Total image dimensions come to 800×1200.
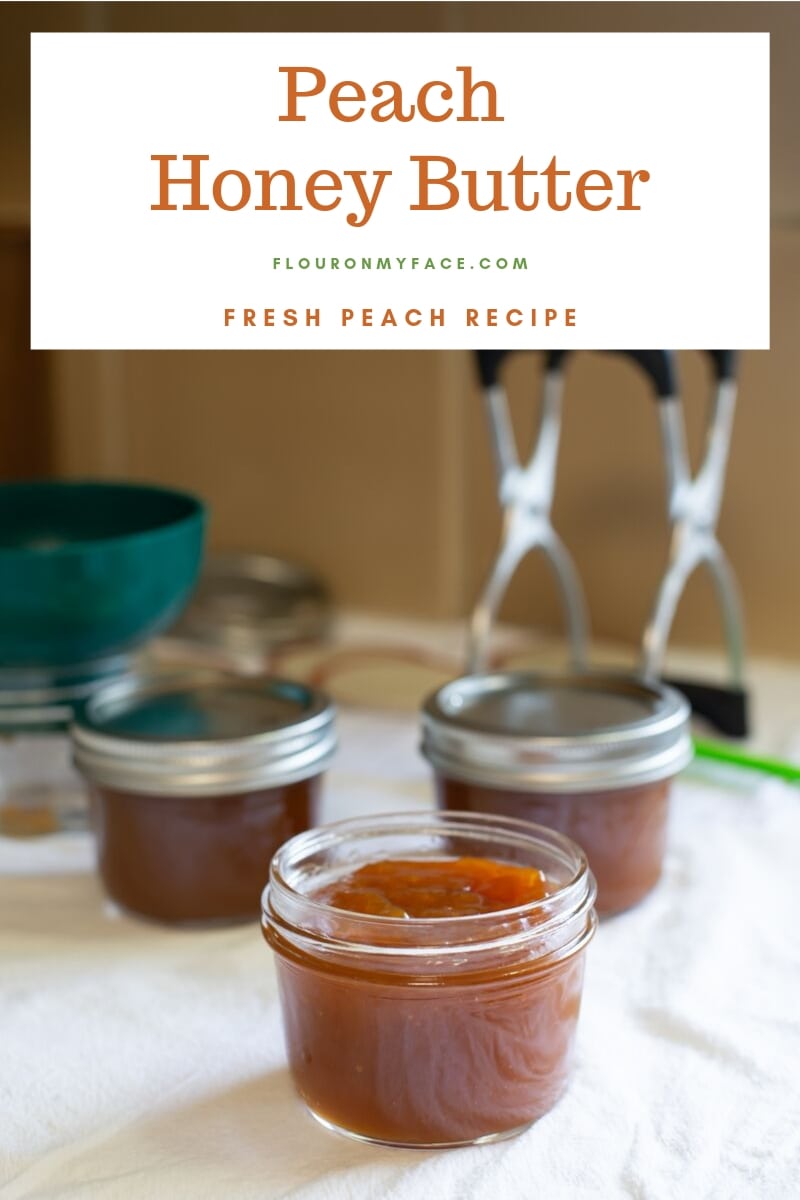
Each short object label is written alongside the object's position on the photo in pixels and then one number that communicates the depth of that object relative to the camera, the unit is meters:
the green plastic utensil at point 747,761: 1.09
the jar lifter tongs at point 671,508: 1.13
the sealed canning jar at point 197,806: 0.88
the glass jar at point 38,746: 1.07
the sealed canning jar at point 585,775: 0.88
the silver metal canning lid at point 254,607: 1.49
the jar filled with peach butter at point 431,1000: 0.65
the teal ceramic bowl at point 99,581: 1.01
